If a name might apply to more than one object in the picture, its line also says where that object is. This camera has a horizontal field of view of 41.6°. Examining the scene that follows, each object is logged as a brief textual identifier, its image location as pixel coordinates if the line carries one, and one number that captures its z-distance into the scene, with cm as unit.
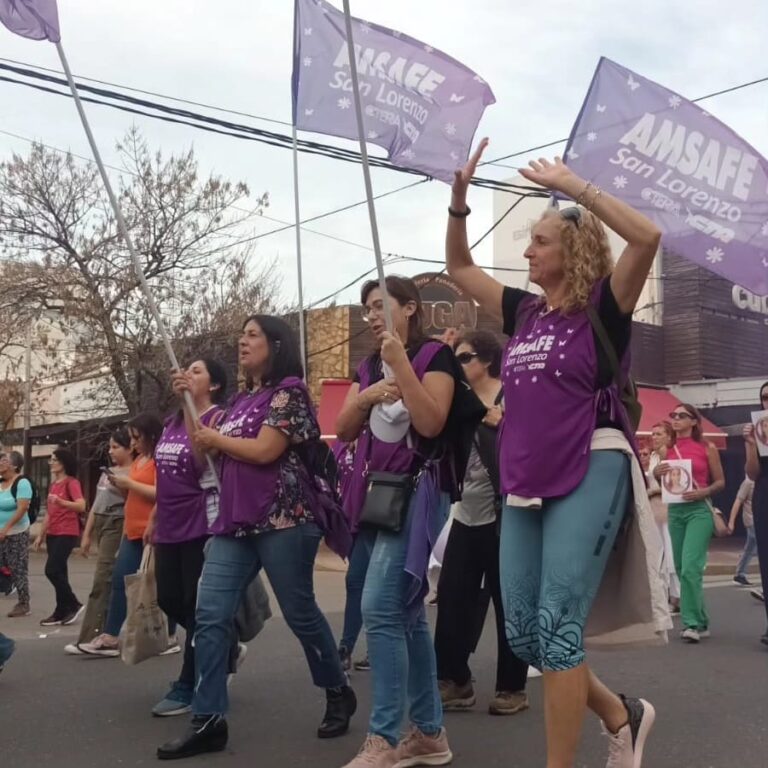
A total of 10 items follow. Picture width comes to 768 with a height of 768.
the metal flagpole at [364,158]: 402
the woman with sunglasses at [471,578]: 504
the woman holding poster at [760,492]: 675
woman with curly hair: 311
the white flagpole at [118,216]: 467
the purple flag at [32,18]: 494
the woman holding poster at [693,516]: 725
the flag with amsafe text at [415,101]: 688
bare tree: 1911
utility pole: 2383
